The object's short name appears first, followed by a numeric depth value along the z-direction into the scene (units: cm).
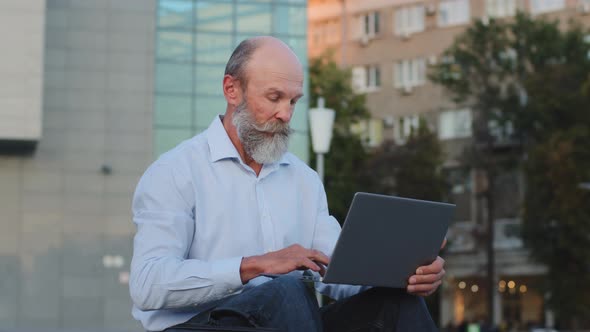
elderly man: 410
